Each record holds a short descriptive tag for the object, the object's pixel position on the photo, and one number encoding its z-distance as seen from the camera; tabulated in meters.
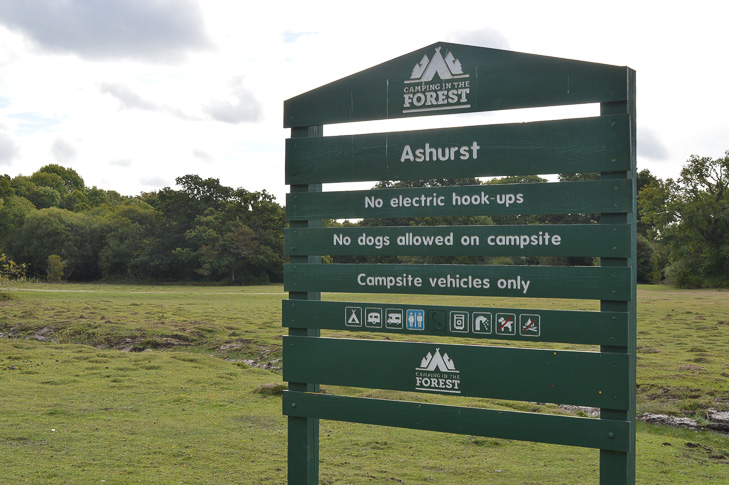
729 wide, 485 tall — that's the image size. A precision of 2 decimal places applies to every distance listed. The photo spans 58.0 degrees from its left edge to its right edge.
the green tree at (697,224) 53.78
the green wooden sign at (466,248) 4.98
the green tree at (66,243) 68.94
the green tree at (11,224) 71.12
